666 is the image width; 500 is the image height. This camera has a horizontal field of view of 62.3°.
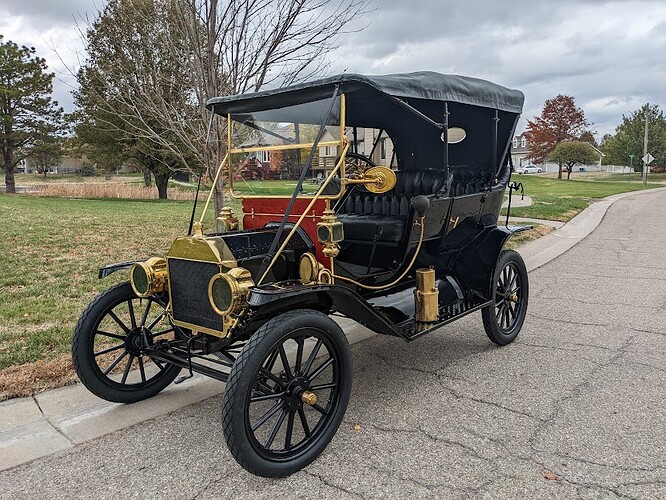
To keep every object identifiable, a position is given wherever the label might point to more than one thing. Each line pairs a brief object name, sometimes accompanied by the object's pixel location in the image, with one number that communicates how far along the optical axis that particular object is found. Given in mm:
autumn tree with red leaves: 53812
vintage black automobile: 2867
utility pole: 40688
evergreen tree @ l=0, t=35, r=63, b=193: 30703
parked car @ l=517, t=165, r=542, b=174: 66344
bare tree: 6297
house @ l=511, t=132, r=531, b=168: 72188
